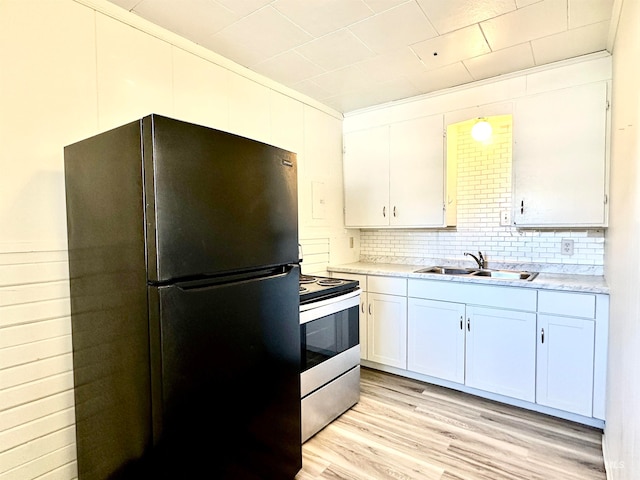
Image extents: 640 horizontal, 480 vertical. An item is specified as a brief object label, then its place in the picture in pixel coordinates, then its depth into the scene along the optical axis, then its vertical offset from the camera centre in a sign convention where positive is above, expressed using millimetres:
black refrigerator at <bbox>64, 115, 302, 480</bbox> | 1183 -274
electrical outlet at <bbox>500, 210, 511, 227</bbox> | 2929 +56
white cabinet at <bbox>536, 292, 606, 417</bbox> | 2146 -806
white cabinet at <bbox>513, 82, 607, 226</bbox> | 2326 +460
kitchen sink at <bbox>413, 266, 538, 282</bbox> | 2736 -391
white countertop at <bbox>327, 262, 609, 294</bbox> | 2172 -377
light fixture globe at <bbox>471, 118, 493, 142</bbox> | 2660 +718
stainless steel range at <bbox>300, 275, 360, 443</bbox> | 2100 -802
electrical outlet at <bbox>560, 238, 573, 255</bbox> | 2668 -174
